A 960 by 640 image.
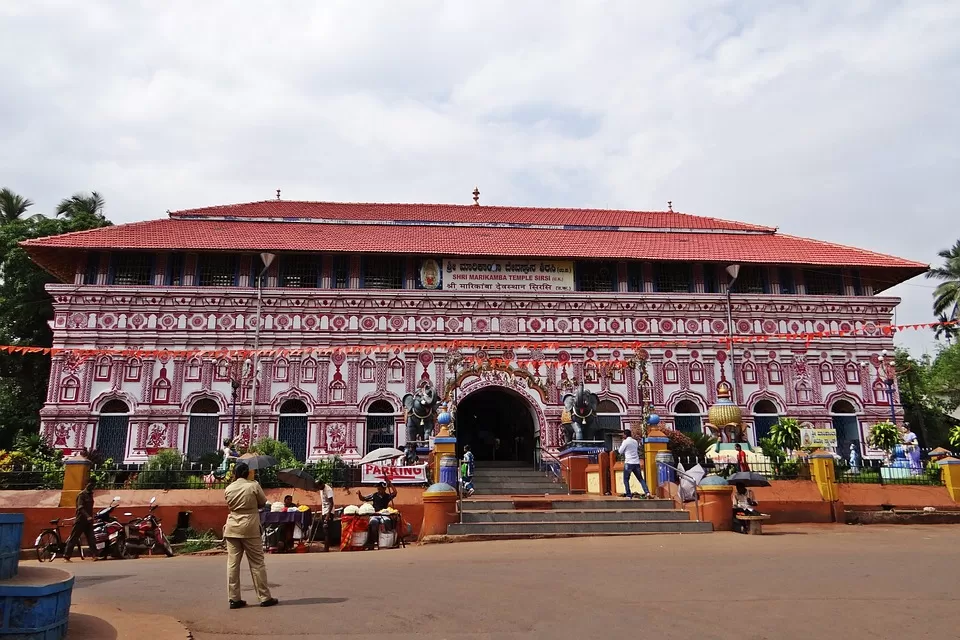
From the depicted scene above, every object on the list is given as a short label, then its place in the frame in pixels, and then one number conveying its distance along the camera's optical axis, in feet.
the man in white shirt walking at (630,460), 45.78
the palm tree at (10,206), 101.50
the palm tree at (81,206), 104.06
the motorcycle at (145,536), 39.73
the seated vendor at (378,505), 39.88
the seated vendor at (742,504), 41.45
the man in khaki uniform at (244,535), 21.02
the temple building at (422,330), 70.03
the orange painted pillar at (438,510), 41.04
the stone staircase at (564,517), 41.16
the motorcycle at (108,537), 38.75
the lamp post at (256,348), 69.67
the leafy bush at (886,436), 68.28
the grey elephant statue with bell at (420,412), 63.93
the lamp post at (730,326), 74.28
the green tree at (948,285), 126.06
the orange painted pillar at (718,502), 41.88
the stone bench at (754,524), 40.57
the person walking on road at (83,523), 38.08
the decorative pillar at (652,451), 49.98
